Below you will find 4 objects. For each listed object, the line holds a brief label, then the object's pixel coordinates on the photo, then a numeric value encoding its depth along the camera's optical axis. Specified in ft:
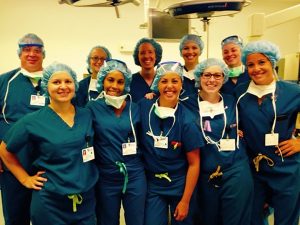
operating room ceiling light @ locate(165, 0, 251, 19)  4.27
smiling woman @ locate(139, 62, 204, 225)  5.27
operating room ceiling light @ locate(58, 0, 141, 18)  4.55
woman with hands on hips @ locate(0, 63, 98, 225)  4.61
